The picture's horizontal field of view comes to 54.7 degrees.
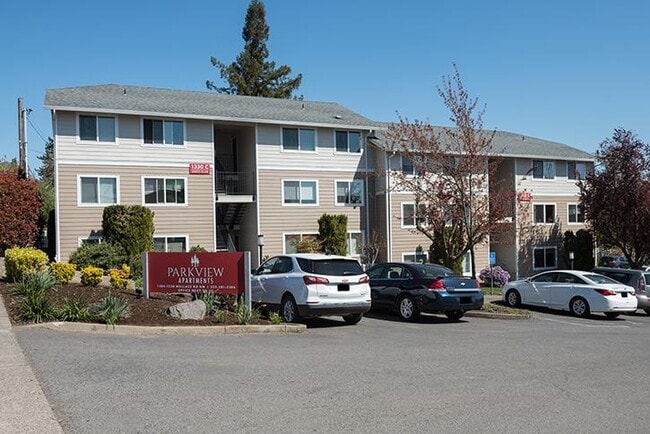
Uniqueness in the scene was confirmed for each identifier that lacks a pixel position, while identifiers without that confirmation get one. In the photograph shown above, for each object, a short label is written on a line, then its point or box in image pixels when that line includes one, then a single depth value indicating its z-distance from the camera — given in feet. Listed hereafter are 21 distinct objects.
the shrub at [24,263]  54.70
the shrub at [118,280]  54.19
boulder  41.96
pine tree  189.78
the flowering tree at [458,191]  71.46
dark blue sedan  53.93
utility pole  107.34
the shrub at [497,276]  110.42
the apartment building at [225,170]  88.69
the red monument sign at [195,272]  46.91
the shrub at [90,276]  52.49
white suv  45.78
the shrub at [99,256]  80.59
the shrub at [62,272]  52.85
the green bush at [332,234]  102.78
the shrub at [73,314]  39.09
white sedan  65.52
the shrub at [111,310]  38.47
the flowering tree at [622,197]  111.24
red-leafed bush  79.36
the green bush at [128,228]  86.07
